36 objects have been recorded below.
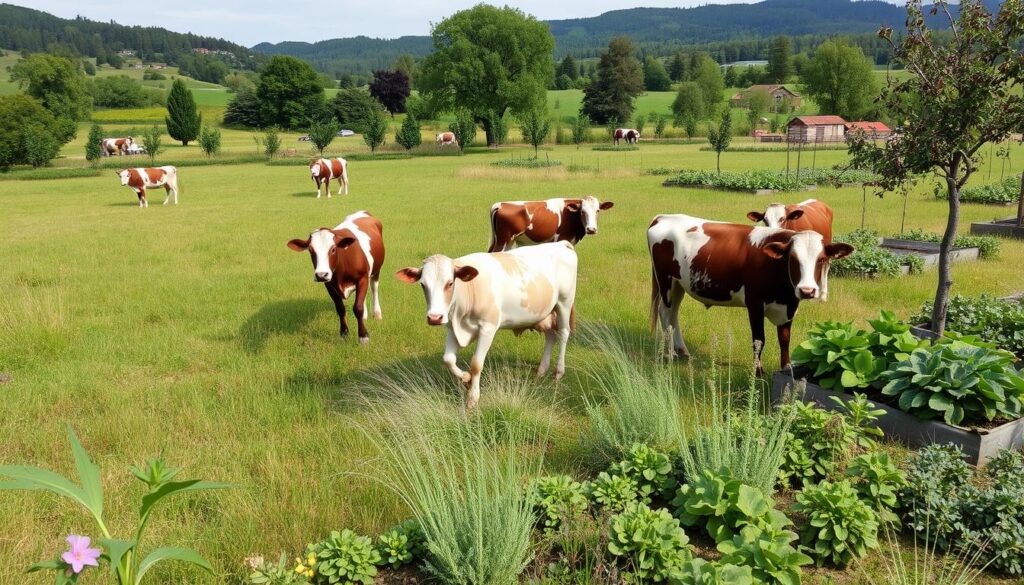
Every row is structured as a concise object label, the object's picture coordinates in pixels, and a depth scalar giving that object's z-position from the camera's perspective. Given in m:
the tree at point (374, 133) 51.59
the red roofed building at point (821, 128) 62.62
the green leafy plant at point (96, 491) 2.18
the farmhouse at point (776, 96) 101.92
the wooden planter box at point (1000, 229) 13.56
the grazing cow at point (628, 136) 61.31
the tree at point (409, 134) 53.22
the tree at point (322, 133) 46.66
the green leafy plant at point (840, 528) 3.43
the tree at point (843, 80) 79.62
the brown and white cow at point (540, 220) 11.09
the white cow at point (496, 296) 5.21
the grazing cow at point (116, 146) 61.12
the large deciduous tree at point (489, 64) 57.12
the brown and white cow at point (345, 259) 7.56
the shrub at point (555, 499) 3.60
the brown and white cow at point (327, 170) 23.77
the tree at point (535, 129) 43.44
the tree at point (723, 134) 30.06
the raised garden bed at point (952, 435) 4.46
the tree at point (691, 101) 89.38
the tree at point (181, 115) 65.12
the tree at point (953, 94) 5.66
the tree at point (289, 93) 85.88
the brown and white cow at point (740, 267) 5.74
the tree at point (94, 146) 39.62
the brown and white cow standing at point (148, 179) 22.47
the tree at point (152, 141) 40.59
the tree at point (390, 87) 109.12
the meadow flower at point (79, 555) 2.10
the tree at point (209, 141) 45.26
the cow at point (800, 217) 9.92
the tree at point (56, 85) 71.88
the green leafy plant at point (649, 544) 3.16
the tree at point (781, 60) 139.88
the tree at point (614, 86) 86.19
